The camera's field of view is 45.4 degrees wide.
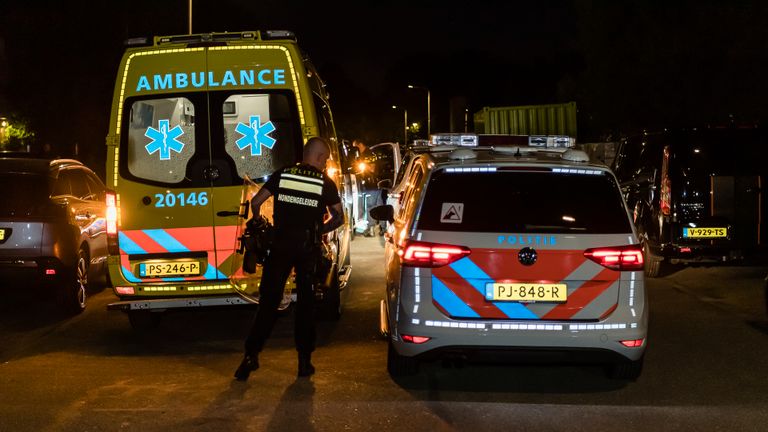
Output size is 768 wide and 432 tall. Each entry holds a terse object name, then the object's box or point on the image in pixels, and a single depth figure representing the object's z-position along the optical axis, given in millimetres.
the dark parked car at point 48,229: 9578
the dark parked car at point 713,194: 11523
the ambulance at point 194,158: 8141
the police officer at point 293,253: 6742
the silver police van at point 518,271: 6012
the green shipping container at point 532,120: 23844
